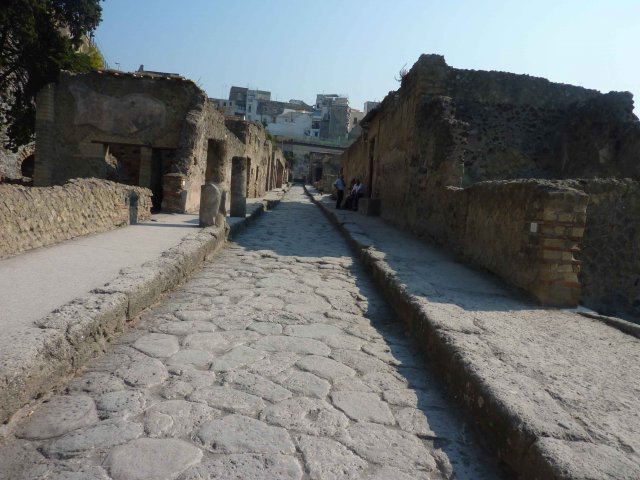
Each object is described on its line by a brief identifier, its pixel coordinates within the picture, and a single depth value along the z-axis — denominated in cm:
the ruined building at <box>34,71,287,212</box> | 1148
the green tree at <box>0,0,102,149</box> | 1284
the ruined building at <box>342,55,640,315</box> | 421
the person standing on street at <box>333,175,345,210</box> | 1658
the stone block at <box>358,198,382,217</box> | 1365
